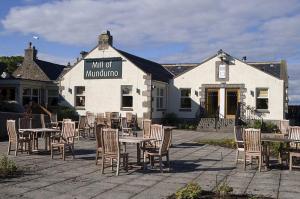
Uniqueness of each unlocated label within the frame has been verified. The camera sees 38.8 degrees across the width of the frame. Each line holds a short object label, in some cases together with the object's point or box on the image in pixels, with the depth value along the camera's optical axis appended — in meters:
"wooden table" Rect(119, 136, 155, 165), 9.99
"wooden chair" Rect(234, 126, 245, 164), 11.41
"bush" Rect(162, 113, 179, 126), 26.81
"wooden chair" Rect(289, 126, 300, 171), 11.17
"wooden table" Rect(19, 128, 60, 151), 12.65
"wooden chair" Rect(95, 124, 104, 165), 10.05
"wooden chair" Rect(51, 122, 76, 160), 11.98
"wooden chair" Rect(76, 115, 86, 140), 17.73
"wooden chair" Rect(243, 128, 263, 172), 10.38
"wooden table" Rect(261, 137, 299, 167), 10.55
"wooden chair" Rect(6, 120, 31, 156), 12.36
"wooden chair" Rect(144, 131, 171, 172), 10.12
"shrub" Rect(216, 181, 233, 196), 6.78
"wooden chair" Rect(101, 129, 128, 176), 9.62
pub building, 25.09
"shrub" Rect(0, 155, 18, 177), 8.84
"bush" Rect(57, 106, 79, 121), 25.19
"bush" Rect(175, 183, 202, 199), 6.58
